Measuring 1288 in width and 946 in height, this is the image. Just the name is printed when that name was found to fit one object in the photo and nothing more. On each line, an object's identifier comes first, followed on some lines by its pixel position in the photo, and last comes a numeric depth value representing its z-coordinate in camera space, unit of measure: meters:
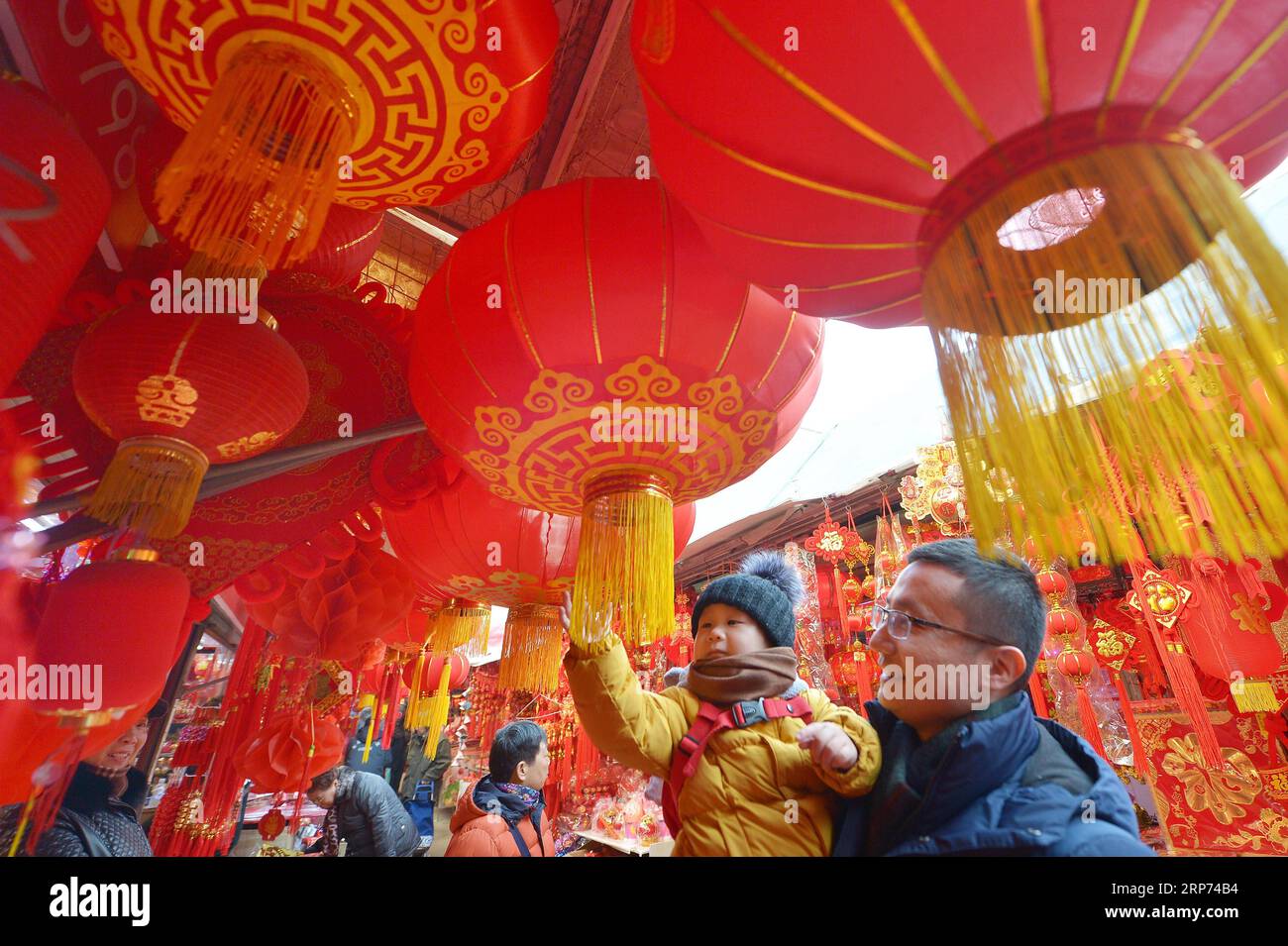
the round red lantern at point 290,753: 3.02
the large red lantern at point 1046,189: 0.70
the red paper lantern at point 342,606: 2.52
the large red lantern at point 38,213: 0.86
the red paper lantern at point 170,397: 1.16
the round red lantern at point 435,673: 3.51
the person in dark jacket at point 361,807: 3.19
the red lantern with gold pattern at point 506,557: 2.09
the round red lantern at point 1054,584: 3.39
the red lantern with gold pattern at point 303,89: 0.99
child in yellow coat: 1.01
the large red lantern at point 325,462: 1.79
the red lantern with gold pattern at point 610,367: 1.27
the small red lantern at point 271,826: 4.10
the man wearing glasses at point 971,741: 0.76
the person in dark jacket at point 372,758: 6.60
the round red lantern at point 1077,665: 3.36
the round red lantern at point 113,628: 1.20
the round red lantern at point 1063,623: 3.32
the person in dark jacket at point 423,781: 5.62
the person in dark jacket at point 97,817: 2.02
